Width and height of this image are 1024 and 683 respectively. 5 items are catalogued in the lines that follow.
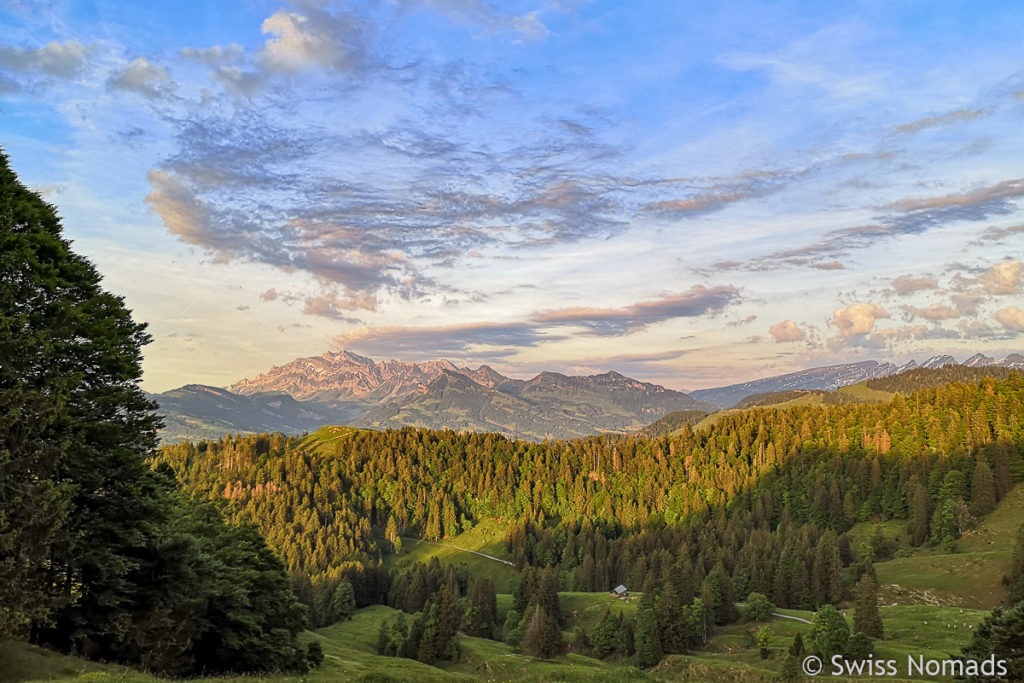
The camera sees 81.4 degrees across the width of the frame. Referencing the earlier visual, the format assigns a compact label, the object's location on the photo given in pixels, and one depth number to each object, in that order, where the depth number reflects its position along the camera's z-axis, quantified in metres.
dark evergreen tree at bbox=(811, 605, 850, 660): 81.31
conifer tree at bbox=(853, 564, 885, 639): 93.82
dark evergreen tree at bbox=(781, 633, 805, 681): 71.94
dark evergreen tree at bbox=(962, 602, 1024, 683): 42.44
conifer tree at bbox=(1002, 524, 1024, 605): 102.12
